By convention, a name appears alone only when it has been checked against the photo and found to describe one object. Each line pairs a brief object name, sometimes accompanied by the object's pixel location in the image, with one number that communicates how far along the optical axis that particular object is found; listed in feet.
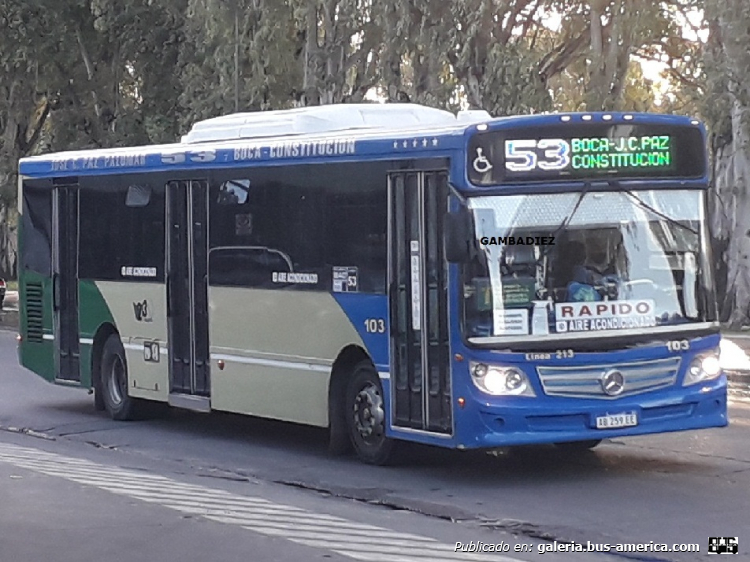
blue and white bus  37.47
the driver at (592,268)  37.93
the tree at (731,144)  89.20
